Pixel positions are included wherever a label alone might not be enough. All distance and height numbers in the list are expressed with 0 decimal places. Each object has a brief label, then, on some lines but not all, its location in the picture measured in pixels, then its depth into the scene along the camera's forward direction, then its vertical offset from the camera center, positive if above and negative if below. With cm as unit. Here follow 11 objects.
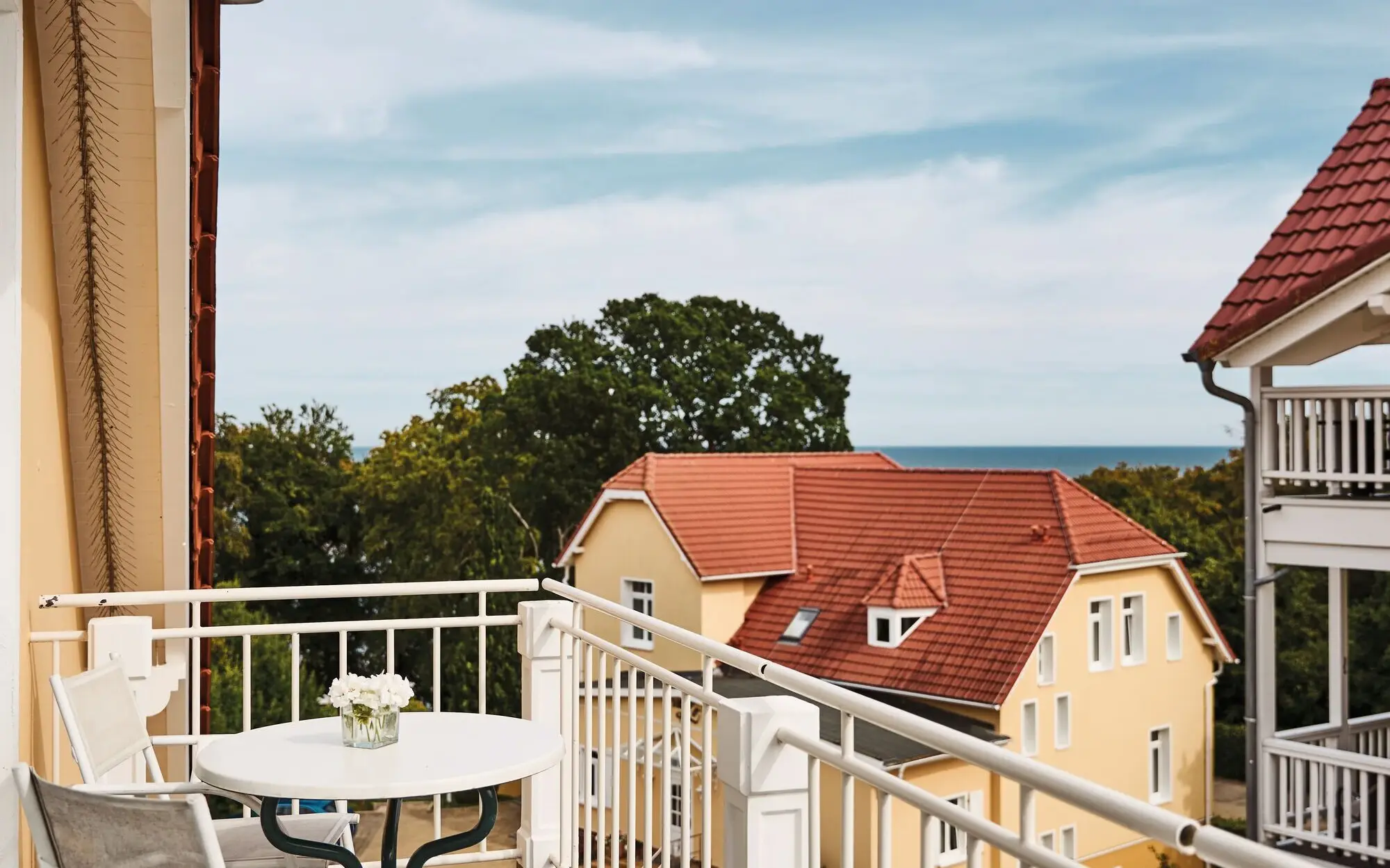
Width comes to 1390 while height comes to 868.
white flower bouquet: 279 -60
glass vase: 279 -65
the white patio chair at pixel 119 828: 214 -66
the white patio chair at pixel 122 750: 284 -75
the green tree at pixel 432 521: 3123 -233
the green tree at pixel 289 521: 3050 -232
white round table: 249 -69
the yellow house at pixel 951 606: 2072 -321
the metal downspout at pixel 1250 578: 941 -114
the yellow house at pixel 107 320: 334 +30
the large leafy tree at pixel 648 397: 3291 +71
